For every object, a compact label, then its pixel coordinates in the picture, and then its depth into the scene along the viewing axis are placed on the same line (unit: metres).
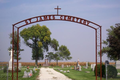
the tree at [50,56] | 73.06
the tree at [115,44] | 26.67
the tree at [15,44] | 60.03
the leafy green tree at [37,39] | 69.31
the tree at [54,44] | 73.75
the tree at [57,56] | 74.65
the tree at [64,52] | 77.11
